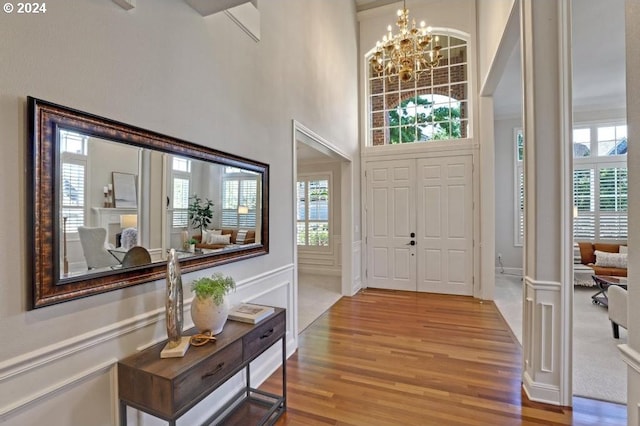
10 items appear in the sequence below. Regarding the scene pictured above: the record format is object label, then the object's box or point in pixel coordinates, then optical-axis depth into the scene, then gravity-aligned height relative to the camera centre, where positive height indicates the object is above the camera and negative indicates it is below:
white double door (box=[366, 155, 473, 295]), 5.23 -0.21
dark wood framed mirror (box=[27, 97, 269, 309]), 1.21 +0.05
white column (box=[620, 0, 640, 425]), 1.06 +0.08
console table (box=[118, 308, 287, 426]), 1.37 -0.82
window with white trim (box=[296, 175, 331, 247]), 7.21 +0.09
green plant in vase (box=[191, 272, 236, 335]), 1.74 -0.54
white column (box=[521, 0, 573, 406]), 2.25 +0.10
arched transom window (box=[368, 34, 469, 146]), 5.36 +2.07
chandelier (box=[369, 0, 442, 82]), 3.62 +2.04
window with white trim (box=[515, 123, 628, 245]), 6.29 +0.66
